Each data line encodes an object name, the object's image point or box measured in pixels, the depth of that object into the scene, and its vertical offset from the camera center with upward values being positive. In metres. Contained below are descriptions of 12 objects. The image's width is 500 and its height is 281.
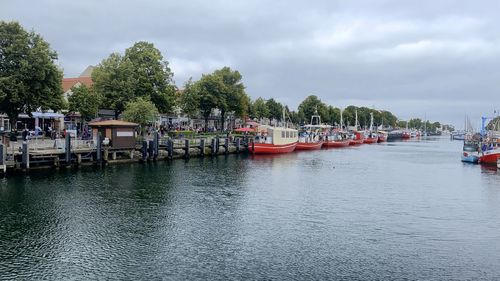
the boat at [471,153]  57.57 -2.97
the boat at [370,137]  125.06 -2.06
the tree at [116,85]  58.41 +5.78
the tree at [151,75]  60.81 +7.55
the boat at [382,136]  139.88 -1.82
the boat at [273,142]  64.38 -1.83
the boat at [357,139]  108.05 -2.26
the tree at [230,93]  78.94 +6.68
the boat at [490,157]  53.54 -3.13
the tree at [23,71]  39.50 +5.26
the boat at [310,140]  78.45 -1.97
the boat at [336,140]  92.75 -2.14
